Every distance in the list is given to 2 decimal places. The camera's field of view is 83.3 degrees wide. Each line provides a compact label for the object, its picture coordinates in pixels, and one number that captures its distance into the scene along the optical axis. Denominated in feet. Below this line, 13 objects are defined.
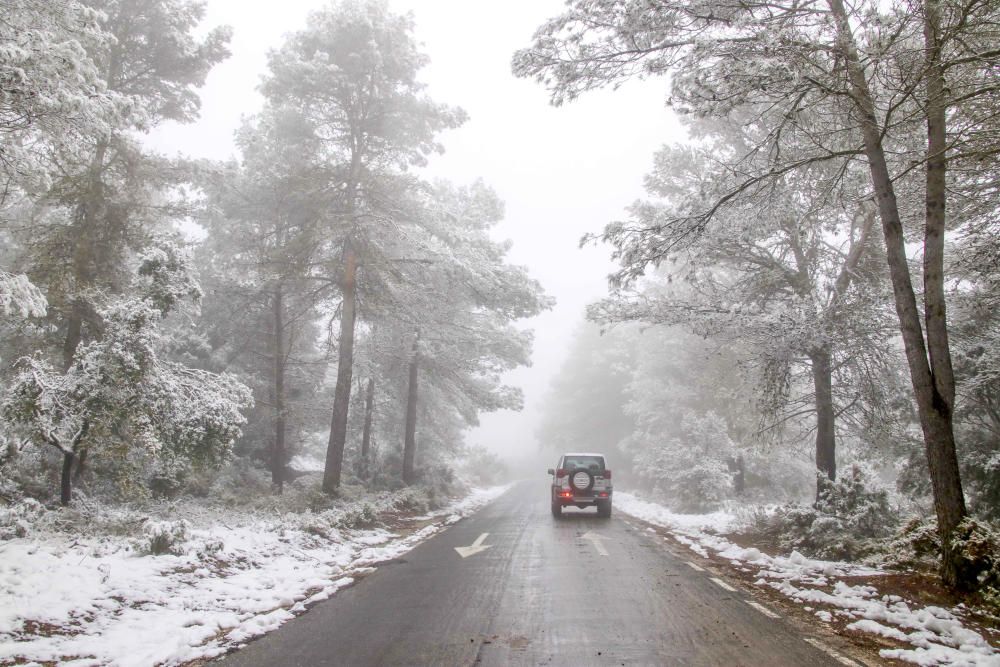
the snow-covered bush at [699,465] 64.75
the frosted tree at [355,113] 49.70
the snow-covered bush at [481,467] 140.41
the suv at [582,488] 54.85
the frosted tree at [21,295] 20.48
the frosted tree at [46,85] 19.98
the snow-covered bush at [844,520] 31.09
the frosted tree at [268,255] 49.96
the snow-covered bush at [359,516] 40.88
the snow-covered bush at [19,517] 23.77
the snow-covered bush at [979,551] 20.57
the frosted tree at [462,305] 54.24
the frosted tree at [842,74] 19.69
